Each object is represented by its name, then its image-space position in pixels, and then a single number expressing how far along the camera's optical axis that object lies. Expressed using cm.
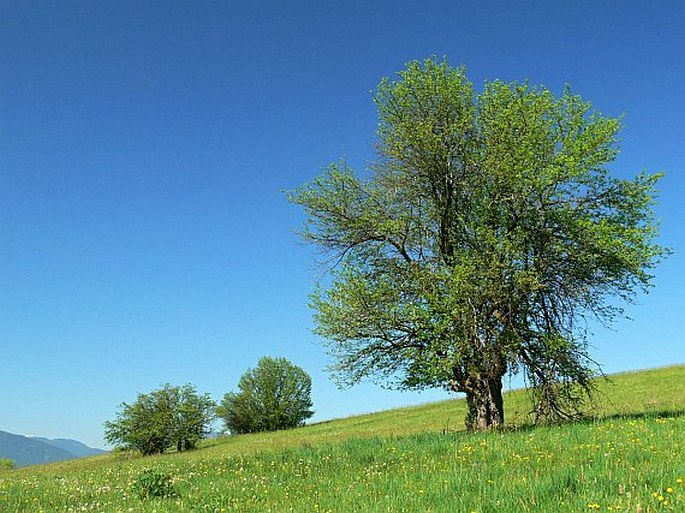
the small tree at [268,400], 7738
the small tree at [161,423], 5634
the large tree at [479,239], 1845
